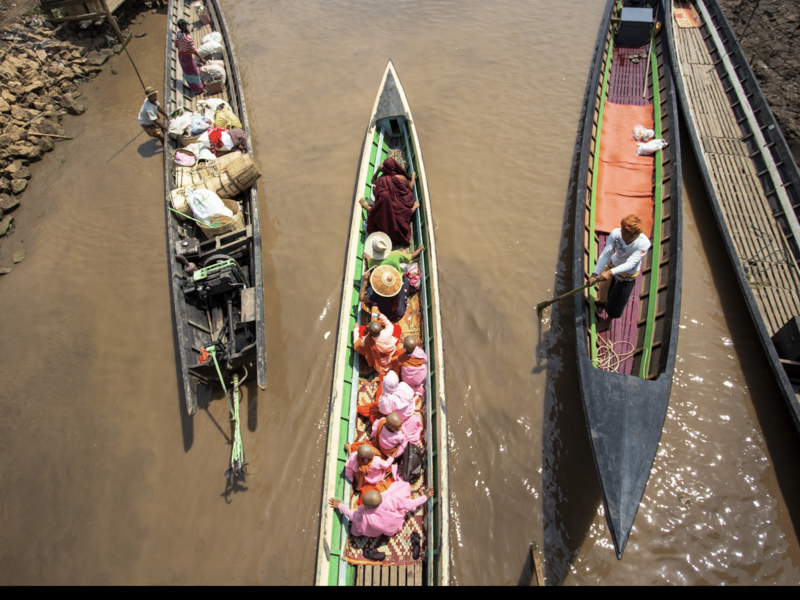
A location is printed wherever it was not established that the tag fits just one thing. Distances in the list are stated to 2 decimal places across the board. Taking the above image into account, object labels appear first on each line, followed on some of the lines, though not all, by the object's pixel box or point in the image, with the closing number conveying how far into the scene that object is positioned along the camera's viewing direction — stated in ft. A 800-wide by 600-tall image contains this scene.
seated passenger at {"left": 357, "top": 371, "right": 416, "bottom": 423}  15.92
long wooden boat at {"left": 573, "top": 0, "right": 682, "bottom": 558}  13.57
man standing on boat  15.53
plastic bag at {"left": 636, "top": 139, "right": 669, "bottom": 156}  23.10
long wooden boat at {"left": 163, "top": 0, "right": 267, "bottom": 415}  18.33
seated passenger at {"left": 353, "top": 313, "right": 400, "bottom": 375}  17.61
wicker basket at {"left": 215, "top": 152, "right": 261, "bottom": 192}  25.14
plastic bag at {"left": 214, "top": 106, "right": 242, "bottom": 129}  28.63
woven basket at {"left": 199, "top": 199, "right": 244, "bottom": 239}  23.49
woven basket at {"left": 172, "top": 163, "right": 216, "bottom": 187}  24.88
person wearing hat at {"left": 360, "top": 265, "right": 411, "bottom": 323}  18.17
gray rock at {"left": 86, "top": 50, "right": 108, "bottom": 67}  40.06
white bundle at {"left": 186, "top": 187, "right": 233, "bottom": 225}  23.07
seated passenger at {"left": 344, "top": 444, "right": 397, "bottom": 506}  15.10
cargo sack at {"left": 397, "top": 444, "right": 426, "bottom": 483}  15.62
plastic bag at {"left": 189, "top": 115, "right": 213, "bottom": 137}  27.81
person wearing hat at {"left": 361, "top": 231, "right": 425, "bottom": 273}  20.47
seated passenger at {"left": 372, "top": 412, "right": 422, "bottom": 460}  15.43
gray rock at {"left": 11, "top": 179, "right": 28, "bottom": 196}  30.40
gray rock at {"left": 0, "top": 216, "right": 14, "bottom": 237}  28.37
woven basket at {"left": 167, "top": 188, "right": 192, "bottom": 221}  23.62
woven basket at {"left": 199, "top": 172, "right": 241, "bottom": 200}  24.97
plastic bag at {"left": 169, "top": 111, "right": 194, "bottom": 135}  27.43
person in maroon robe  21.43
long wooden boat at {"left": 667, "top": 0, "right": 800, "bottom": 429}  19.65
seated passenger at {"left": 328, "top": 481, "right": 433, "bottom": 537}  14.39
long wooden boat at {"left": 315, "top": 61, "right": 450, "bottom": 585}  14.23
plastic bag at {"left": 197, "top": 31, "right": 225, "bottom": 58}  33.99
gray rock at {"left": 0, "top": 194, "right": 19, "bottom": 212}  29.35
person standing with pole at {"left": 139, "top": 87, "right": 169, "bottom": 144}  27.81
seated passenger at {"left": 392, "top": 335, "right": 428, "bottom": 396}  17.06
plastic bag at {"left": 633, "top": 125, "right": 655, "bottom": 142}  24.22
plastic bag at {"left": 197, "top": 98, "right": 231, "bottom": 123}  29.12
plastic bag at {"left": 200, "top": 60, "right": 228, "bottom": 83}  32.48
